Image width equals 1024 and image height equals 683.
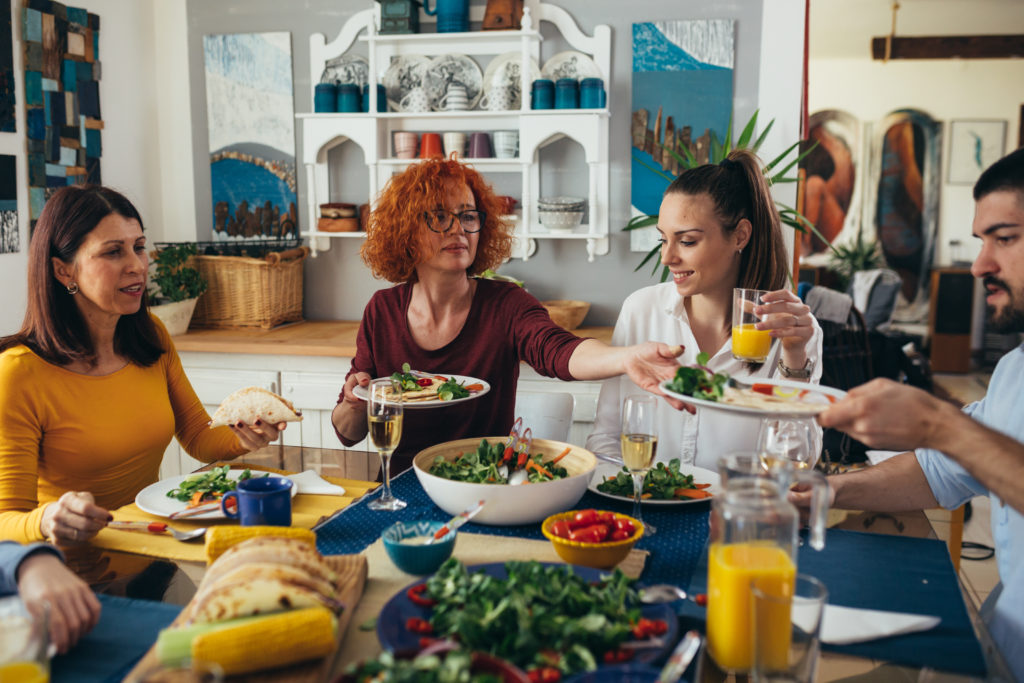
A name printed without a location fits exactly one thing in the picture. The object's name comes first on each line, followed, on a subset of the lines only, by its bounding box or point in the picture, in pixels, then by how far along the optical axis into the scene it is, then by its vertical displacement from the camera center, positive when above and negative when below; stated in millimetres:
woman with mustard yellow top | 1729 -315
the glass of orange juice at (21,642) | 857 -423
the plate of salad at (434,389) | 1871 -374
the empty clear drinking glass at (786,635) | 939 -454
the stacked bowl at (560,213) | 3502 +57
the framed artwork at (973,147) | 7852 +760
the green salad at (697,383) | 1415 -262
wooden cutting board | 947 -498
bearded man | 1192 -305
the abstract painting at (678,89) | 3439 +566
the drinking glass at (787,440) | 1412 -354
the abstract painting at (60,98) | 3197 +499
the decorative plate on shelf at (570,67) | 3521 +666
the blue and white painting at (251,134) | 3814 +415
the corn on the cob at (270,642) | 912 -456
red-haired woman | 2203 -239
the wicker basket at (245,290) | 3564 -276
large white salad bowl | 1426 -462
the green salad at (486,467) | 1522 -445
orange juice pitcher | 997 -388
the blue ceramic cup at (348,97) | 3580 +544
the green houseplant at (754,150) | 3246 +257
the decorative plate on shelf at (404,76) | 3645 +648
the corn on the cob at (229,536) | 1217 -447
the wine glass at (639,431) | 1414 -340
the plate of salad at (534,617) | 960 -468
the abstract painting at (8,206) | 3074 +68
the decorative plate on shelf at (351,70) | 3723 +684
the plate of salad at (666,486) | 1579 -496
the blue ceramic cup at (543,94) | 3410 +535
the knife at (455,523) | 1275 -451
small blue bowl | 1226 -474
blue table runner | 1102 -538
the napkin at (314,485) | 1667 -517
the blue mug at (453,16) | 3500 +871
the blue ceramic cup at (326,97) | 3602 +546
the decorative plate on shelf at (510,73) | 3553 +645
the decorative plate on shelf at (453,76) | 3617 +640
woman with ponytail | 2090 -174
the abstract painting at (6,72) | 3041 +548
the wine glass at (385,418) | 1546 -350
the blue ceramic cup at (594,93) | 3377 +534
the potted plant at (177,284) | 3426 -242
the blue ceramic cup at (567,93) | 3391 +535
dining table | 1075 -534
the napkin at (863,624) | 1104 -528
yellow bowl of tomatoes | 1236 -463
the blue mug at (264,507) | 1387 -461
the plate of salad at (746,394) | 1290 -277
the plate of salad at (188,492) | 1526 -504
